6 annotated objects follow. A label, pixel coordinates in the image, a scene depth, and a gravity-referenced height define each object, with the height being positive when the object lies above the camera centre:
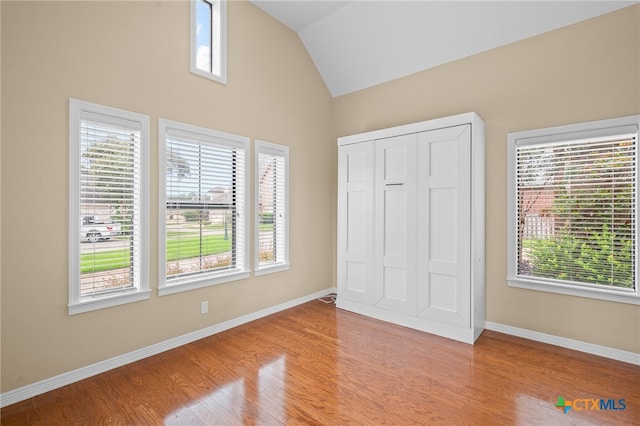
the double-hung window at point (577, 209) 2.74 +0.06
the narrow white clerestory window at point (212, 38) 3.31 +1.88
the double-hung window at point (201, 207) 3.00 +0.06
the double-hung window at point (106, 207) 2.42 +0.04
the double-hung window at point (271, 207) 3.79 +0.07
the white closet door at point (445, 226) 3.13 -0.12
